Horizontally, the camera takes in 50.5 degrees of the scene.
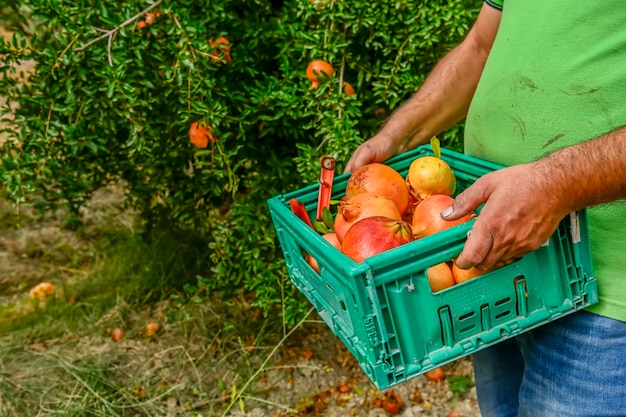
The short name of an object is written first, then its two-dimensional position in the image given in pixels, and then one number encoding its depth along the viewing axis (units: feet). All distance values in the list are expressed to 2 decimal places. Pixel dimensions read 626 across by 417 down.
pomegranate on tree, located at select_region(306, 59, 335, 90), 8.09
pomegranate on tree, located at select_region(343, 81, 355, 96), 8.35
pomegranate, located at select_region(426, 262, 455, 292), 4.47
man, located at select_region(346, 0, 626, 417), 4.28
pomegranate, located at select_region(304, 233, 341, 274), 5.08
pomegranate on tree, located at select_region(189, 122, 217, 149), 8.16
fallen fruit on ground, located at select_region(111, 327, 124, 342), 10.79
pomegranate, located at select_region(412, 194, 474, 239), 4.68
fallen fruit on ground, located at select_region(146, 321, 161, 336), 10.89
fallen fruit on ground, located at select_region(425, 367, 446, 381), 10.56
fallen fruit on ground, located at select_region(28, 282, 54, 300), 11.77
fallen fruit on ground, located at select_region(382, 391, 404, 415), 9.77
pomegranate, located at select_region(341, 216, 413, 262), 4.48
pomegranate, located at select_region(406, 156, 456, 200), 5.29
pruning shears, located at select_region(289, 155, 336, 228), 5.58
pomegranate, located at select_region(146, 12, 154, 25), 8.07
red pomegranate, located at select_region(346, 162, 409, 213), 5.30
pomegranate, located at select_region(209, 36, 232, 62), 7.73
